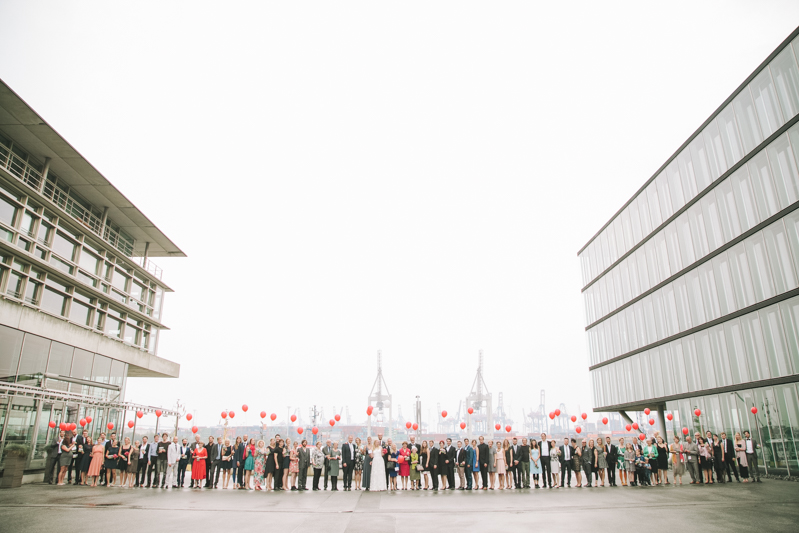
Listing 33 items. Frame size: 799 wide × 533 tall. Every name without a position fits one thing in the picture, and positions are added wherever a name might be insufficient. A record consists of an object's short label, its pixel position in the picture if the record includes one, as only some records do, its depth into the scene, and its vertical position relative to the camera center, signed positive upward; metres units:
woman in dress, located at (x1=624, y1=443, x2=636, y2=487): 16.27 -1.50
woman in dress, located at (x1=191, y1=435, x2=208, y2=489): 15.89 -1.41
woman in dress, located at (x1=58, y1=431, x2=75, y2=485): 16.31 -1.05
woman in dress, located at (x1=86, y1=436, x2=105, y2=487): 15.98 -1.33
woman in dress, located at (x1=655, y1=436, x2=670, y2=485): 16.27 -1.42
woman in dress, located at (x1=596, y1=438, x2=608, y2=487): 16.19 -1.51
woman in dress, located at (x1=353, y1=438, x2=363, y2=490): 16.28 -1.65
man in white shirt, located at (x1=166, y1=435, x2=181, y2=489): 16.38 -1.29
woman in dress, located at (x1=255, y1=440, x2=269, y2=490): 16.14 -1.38
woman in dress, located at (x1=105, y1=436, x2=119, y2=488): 16.17 -1.30
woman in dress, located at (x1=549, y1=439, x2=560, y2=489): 16.19 -1.48
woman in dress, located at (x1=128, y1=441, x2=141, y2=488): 16.30 -1.43
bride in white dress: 15.80 -1.81
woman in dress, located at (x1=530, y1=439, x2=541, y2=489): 16.41 -1.46
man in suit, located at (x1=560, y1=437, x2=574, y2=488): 16.33 -1.42
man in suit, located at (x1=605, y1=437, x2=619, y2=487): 16.27 -1.49
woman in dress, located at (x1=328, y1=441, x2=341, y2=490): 15.76 -1.43
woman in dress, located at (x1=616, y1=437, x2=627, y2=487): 16.64 -1.59
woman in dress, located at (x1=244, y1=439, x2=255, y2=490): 16.16 -1.40
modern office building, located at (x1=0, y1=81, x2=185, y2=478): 18.64 +6.14
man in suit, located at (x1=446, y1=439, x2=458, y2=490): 16.05 -1.54
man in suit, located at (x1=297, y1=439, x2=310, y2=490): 15.77 -1.51
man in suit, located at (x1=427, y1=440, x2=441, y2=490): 16.06 -1.47
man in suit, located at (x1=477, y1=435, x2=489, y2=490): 16.12 -1.37
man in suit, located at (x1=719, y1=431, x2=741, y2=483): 16.72 -1.32
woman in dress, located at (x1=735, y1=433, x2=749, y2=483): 16.83 -1.48
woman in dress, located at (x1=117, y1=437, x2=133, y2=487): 16.30 -1.24
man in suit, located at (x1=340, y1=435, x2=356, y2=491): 16.00 -1.42
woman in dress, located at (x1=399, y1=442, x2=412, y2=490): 16.31 -1.55
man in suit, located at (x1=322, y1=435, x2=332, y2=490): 15.90 -1.03
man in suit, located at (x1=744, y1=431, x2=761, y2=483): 17.97 -1.56
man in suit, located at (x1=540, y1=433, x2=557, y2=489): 16.38 -1.54
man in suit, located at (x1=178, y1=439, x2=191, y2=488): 16.33 -1.36
